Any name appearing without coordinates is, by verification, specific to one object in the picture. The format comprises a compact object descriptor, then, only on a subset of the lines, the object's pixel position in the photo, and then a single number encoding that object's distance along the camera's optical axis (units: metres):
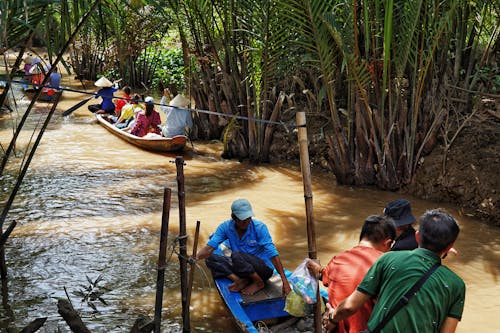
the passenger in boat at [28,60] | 15.10
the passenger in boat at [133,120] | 12.09
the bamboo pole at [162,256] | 4.02
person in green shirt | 2.48
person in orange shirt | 3.04
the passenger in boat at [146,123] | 11.69
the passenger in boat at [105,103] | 13.80
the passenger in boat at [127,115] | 12.61
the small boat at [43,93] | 15.52
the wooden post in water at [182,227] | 4.18
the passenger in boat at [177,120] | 10.95
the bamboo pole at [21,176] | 4.56
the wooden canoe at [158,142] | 10.90
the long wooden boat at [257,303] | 4.77
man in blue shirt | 4.84
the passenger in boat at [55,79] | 14.87
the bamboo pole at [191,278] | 4.32
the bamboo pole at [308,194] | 3.50
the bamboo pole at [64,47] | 4.07
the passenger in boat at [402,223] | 3.78
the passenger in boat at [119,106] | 13.50
